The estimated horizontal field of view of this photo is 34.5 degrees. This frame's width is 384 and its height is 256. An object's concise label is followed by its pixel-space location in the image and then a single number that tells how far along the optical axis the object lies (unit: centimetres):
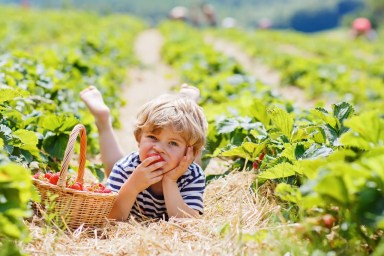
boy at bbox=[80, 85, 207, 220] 329
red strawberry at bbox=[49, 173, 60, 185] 305
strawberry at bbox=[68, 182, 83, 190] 308
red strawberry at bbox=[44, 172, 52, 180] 310
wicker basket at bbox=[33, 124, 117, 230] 293
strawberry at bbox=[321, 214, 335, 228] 238
